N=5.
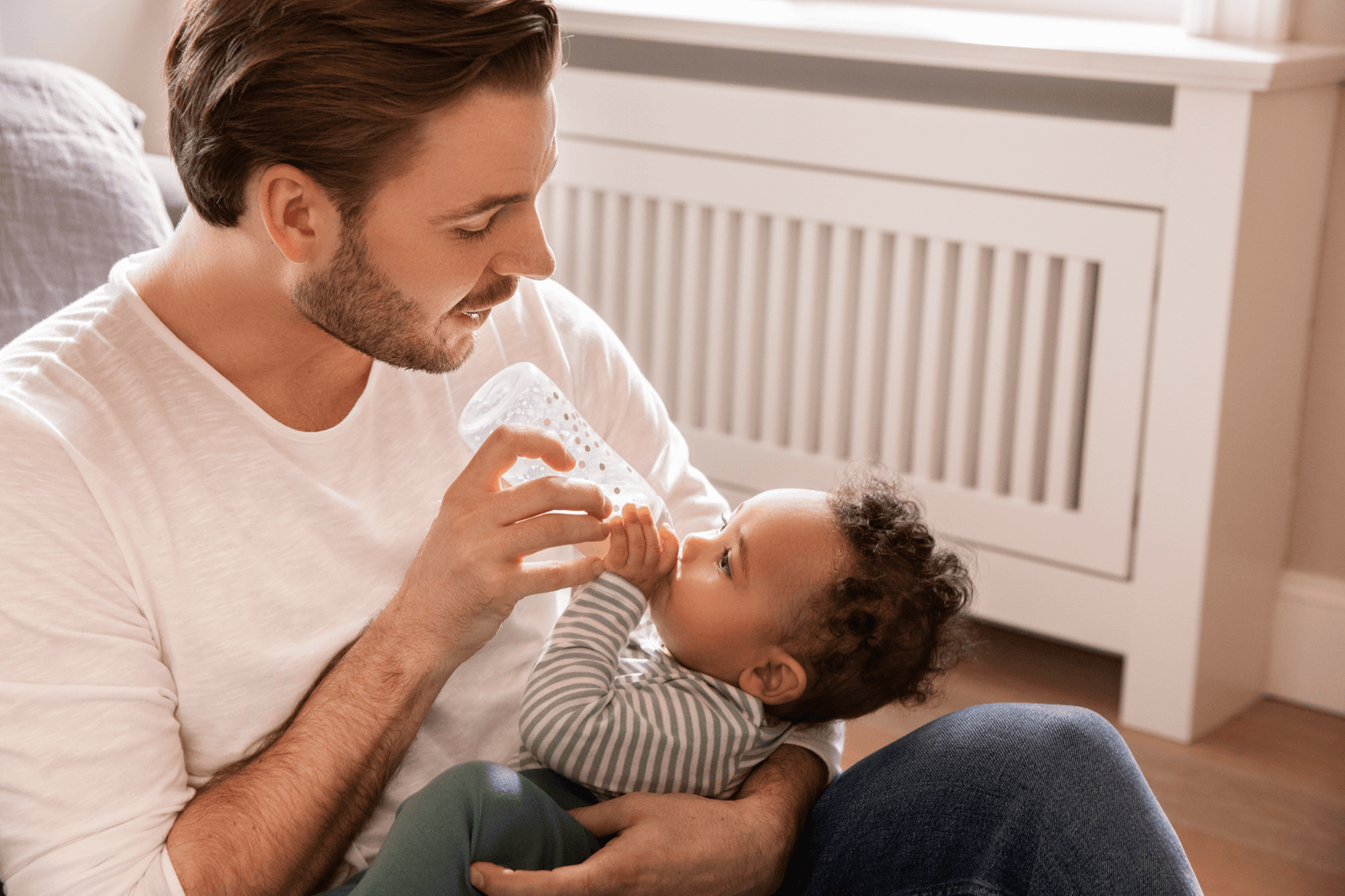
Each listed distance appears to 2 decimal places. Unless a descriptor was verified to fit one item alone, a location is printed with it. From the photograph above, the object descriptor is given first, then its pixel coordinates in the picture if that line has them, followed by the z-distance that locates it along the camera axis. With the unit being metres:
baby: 1.11
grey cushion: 1.29
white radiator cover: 1.89
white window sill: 1.79
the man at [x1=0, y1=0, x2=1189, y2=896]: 0.92
